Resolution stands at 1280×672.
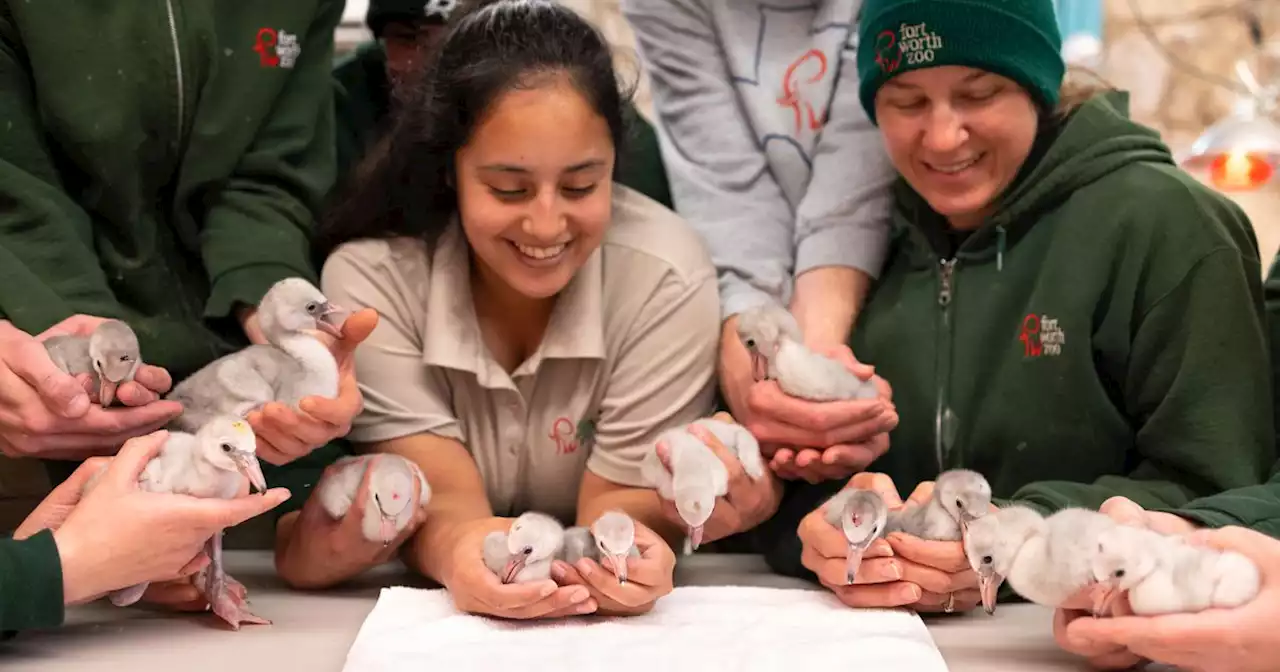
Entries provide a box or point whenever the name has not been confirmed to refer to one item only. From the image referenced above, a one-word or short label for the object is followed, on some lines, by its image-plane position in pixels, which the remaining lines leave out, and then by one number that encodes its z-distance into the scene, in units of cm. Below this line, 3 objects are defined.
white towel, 123
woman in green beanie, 147
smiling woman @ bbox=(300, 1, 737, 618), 152
